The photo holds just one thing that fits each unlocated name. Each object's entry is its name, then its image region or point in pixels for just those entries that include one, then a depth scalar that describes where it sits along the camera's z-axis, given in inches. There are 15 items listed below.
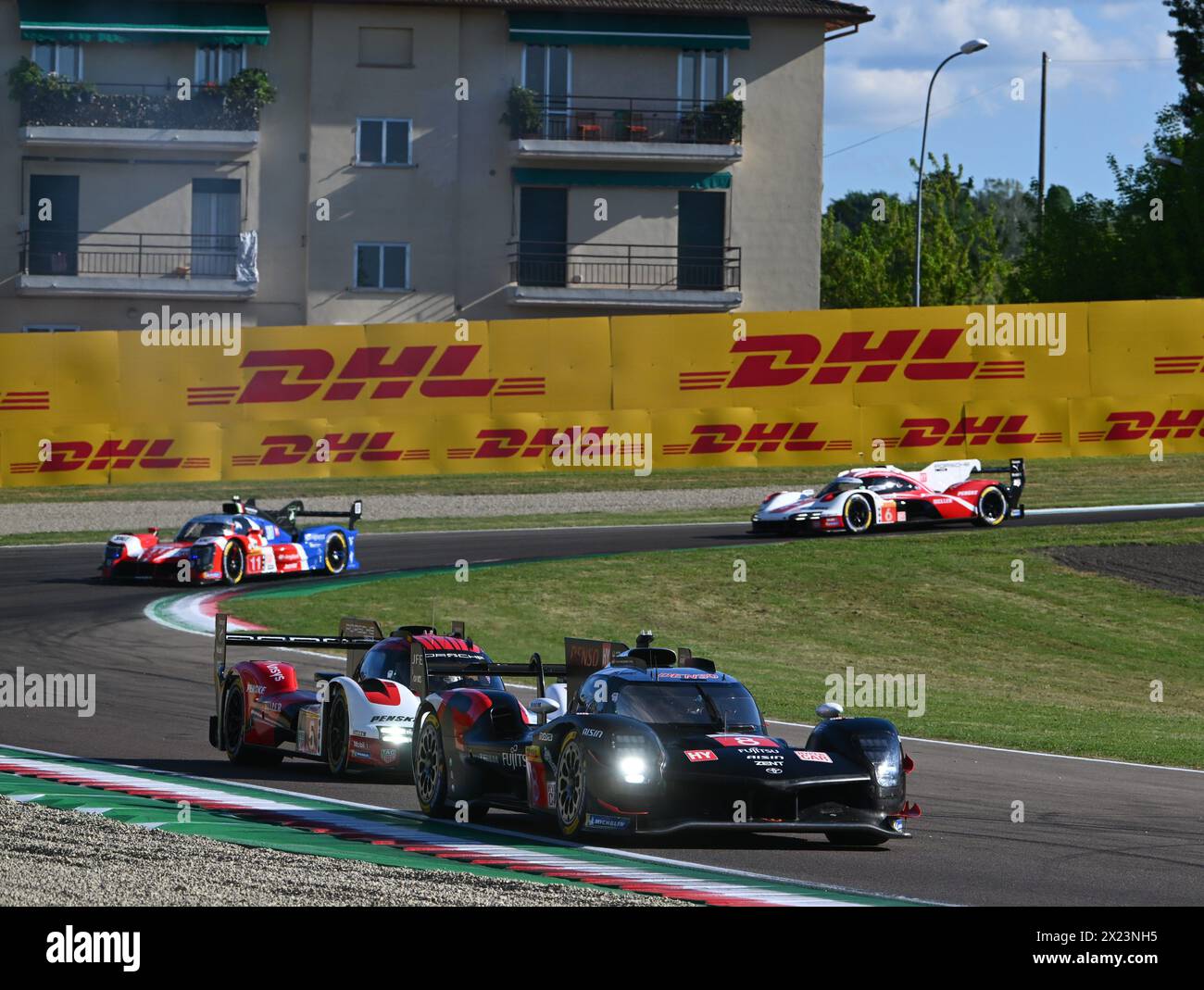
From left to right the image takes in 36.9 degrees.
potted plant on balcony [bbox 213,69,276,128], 1802.4
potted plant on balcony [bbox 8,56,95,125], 1782.7
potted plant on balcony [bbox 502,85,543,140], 1828.2
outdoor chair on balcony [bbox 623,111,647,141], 1856.5
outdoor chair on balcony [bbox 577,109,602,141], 1849.2
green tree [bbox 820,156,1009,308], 2775.6
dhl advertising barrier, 1406.3
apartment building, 1802.4
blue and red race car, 1034.7
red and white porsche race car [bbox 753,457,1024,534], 1195.9
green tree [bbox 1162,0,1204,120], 2630.4
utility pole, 2778.1
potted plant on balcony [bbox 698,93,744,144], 1856.5
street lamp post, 1701.5
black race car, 385.4
